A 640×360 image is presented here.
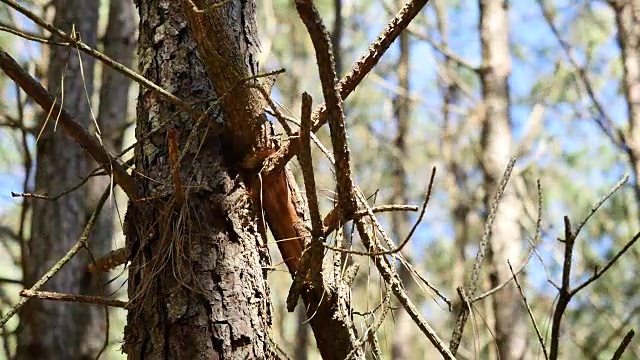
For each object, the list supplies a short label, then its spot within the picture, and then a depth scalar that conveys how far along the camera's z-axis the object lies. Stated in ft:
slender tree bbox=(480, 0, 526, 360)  22.45
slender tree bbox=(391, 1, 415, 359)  34.60
